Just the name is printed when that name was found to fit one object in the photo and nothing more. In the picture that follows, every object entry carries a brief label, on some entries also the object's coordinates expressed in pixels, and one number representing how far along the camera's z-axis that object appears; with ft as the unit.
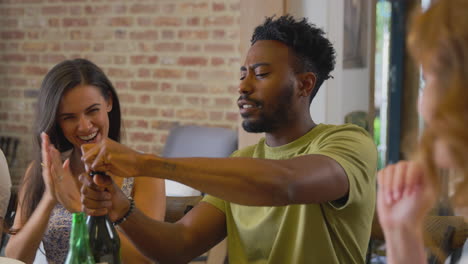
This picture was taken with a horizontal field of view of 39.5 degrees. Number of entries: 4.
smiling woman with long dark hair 6.33
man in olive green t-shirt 4.56
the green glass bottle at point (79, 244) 4.04
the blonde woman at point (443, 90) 2.80
